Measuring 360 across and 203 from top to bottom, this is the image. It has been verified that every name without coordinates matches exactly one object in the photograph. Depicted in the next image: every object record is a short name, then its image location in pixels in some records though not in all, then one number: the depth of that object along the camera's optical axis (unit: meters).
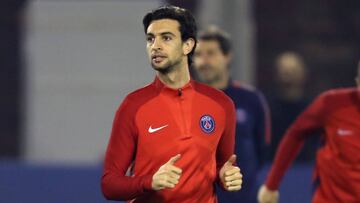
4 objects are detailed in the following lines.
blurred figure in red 14.58
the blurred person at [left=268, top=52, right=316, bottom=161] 18.70
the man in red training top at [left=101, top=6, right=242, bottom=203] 11.79
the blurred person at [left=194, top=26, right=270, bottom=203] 15.33
